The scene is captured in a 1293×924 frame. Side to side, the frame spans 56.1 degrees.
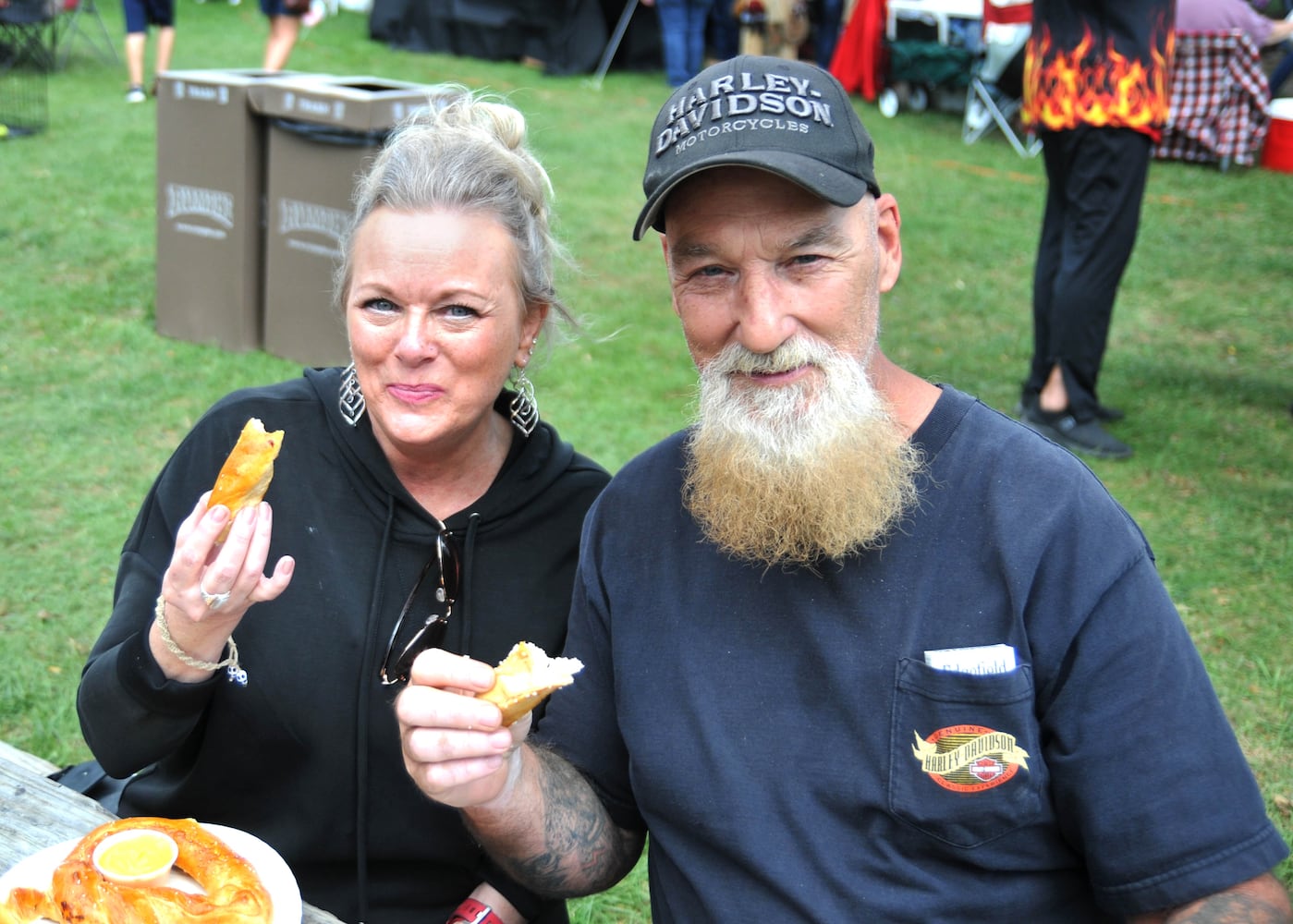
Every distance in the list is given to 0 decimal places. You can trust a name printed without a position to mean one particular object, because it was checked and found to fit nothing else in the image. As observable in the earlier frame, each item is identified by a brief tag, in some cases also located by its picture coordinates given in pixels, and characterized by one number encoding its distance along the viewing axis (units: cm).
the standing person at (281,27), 1030
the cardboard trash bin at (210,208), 613
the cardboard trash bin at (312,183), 564
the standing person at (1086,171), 516
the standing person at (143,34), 1127
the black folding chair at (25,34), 1179
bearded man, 158
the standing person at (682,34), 1360
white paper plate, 163
